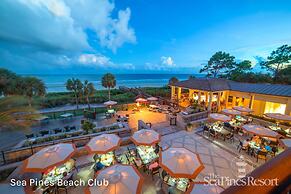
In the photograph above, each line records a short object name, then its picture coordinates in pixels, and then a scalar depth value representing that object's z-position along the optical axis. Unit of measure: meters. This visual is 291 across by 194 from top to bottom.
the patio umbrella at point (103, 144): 7.02
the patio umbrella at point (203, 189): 4.39
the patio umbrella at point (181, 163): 5.34
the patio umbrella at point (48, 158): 5.73
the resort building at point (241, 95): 13.39
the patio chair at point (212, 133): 10.95
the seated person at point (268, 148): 8.73
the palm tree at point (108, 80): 20.02
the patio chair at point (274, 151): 8.55
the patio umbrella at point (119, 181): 4.43
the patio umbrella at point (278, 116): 10.66
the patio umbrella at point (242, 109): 13.03
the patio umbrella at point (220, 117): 10.95
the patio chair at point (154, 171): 6.80
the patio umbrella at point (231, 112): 12.22
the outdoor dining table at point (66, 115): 14.55
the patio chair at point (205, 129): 11.62
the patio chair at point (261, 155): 8.11
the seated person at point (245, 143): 9.22
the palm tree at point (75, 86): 16.84
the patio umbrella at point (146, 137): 7.65
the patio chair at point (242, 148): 9.24
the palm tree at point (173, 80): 24.48
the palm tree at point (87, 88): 17.09
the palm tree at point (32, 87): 13.54
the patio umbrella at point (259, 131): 8.53
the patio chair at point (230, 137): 10.67
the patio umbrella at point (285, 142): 7.53
